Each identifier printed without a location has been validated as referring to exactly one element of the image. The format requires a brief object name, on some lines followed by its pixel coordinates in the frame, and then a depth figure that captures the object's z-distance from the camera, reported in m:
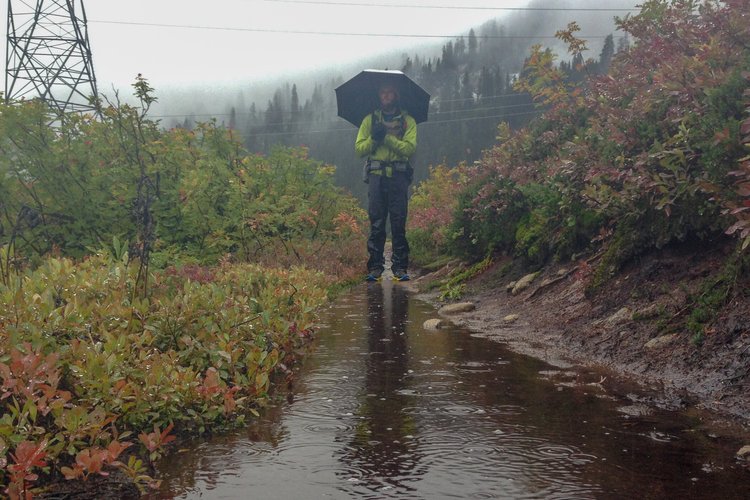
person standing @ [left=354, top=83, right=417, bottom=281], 9.80
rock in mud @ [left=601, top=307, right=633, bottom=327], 5.64
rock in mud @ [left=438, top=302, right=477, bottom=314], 8.58
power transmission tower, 29.09
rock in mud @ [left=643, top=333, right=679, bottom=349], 4.94
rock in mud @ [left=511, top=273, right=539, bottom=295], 8.65
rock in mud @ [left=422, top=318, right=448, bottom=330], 7.13
